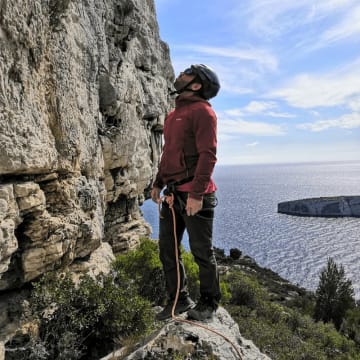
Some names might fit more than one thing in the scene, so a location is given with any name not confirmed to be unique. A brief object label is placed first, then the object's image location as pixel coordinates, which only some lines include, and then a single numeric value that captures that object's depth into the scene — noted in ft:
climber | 13.32
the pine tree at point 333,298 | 102.83
